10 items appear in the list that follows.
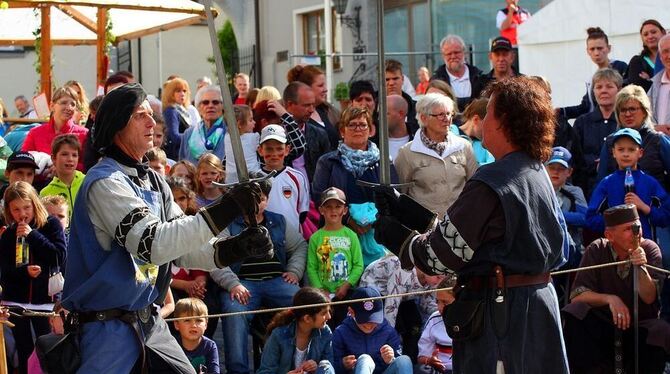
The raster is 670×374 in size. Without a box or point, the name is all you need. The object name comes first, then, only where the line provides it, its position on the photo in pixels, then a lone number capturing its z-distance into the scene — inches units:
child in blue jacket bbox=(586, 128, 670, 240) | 546.7
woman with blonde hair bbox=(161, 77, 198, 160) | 667.4
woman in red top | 596.7
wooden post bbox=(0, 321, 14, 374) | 381.4
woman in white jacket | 537.4
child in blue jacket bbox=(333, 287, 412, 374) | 489.2
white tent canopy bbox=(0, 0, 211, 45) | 765.4
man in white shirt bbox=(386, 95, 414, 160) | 592.6
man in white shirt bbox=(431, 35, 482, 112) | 694.7
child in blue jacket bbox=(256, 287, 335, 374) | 486.1
